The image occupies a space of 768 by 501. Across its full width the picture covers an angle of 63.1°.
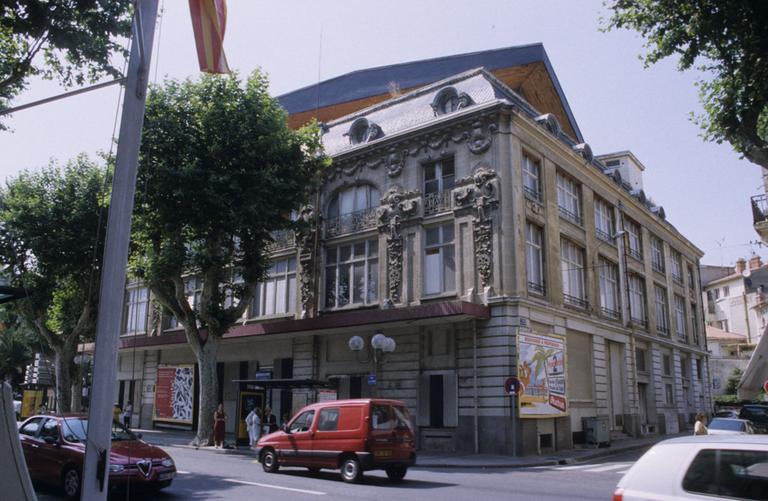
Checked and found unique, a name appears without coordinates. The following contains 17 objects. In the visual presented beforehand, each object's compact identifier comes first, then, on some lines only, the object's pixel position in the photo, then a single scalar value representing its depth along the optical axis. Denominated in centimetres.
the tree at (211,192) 2330
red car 1104
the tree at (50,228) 2917
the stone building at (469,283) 2369
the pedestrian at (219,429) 2328
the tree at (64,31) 1127
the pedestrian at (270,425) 2303
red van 1443
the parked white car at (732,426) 2273
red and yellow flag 679
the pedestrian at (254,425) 2294
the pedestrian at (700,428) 1780
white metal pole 487
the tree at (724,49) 1488
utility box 2594
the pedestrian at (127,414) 3267
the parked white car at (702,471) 530
